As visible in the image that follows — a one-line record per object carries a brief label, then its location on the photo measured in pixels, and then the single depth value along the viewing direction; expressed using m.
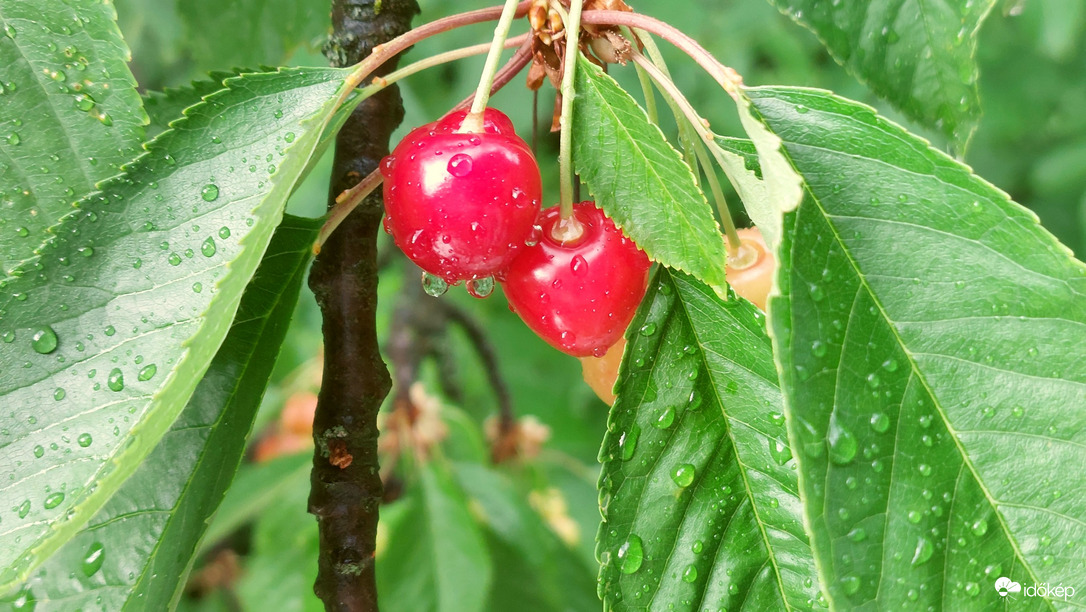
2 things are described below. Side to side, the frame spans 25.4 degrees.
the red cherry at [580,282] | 0.31
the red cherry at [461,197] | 0.30
